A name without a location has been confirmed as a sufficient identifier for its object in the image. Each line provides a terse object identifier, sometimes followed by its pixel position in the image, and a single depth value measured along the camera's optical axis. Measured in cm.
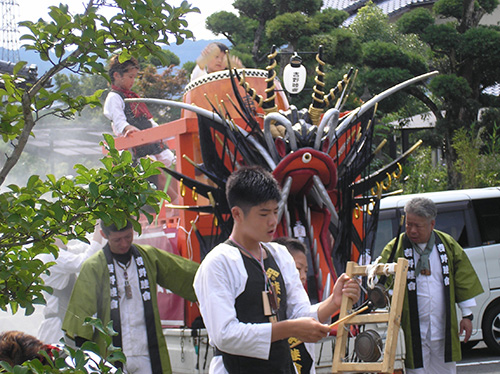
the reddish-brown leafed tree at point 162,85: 2159
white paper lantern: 659
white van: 963
